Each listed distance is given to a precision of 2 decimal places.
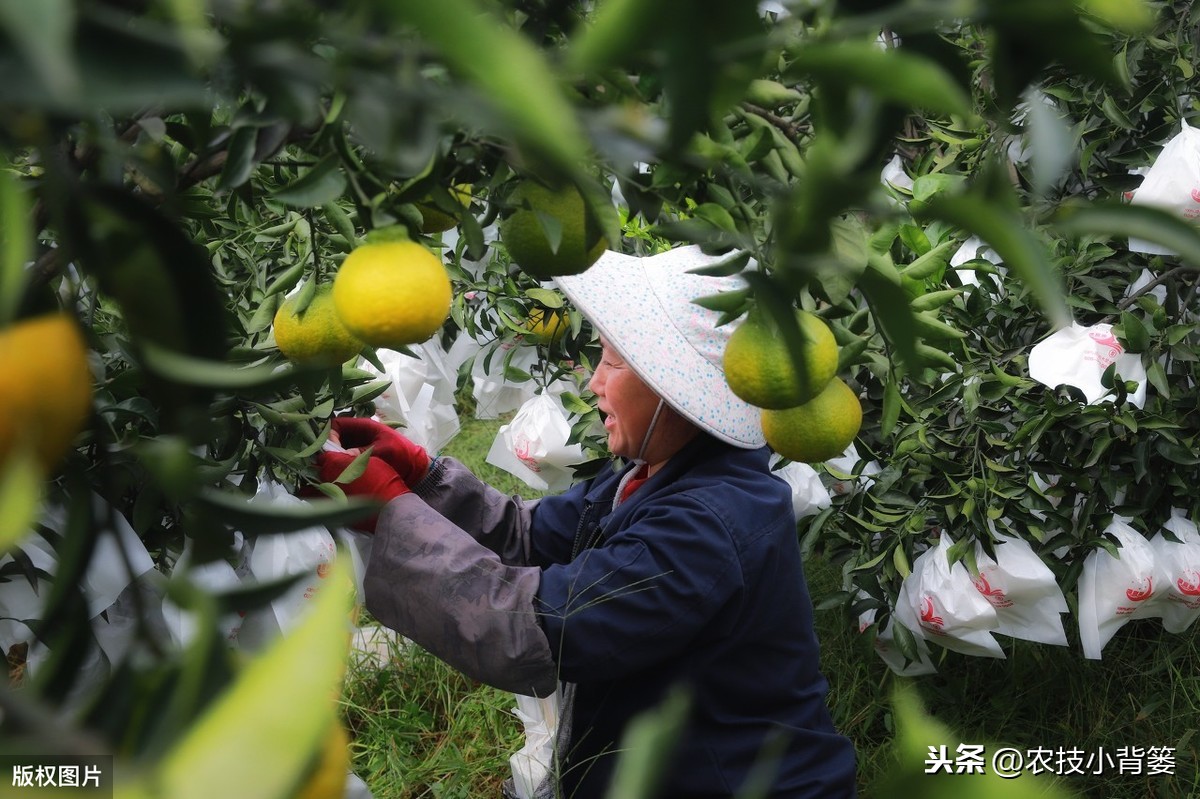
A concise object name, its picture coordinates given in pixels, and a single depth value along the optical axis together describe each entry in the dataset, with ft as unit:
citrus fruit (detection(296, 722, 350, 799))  0.97
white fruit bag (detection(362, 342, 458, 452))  7.72
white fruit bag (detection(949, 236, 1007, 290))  5.74
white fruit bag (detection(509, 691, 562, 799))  5.53
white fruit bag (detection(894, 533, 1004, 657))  5.62
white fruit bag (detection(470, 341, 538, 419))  8.37
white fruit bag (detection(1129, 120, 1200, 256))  5.23
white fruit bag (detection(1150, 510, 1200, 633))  5.85
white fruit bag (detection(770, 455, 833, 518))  6.16
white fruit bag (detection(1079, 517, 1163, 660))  5.72
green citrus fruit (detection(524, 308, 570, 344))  5.90
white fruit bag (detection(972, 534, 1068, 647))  5.60
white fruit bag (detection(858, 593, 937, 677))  6.13
